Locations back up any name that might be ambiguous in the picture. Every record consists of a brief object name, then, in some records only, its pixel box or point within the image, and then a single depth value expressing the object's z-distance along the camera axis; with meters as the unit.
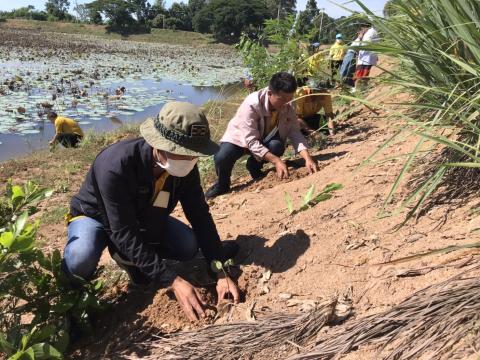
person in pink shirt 3.70
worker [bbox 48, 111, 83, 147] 7.61
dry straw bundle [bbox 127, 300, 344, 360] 1.66
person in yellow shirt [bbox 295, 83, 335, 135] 4.78
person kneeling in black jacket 1.94
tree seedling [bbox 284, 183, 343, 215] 2.54
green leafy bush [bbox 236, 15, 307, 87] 5.21
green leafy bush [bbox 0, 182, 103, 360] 1.52
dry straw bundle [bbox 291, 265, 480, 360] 1.30
